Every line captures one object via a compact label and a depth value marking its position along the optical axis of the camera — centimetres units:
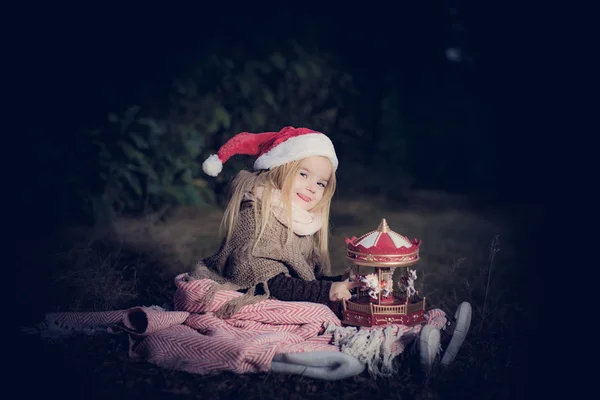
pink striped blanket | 307
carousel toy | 326
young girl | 350
